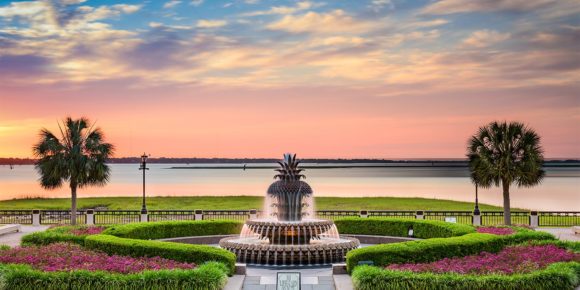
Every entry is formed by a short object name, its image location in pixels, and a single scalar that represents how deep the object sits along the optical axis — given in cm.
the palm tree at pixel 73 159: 3719
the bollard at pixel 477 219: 3816
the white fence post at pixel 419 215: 3645
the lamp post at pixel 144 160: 4116
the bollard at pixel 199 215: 3817
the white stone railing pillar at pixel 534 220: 3778
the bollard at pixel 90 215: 3897
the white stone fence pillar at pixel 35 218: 3981
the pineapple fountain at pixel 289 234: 2189
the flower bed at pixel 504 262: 1720
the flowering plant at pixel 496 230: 2538
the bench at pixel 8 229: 3369
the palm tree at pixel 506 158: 3566
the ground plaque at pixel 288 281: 1546
